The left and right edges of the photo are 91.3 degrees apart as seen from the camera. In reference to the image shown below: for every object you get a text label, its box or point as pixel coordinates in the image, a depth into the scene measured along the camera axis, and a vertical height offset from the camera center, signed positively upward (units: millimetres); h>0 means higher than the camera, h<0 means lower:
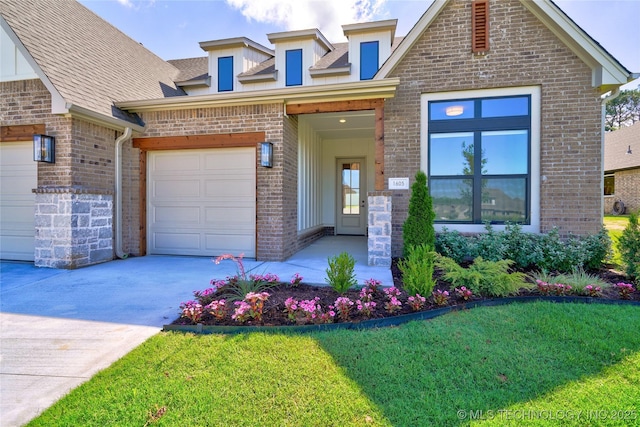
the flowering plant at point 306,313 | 3260 -1130
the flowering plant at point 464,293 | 3961 -1094
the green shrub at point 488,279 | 4105 -967
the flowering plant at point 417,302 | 3583 -1100
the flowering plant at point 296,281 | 4559 -1090
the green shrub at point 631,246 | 4655 -574
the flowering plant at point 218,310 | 3316 -1109
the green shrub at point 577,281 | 4188 -1030
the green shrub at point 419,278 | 3873 -895
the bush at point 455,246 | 6020 -756
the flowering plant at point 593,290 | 4055 -1079
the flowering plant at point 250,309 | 3251 -1083
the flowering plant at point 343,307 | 3340 -1082
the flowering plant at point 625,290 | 4074 -1084
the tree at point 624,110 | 32156 +10455
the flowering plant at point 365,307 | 3408 -1110
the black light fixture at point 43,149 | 5727 +1048
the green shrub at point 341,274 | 4055 -886
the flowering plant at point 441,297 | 3755 -1095
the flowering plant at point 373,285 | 4162 -1056
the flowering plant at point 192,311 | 3260 -1110
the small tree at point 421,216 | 5465 -159
